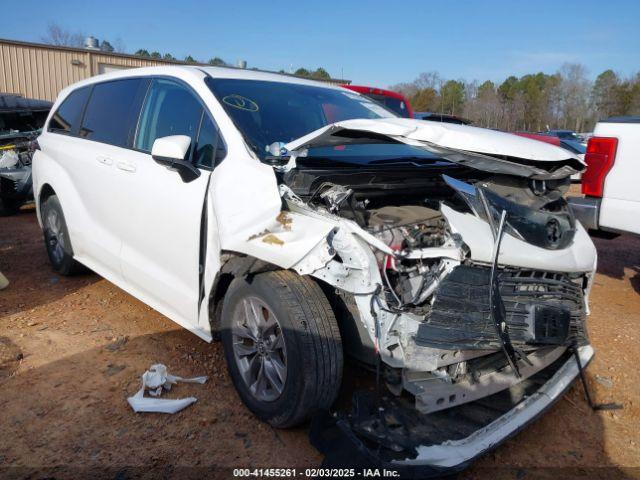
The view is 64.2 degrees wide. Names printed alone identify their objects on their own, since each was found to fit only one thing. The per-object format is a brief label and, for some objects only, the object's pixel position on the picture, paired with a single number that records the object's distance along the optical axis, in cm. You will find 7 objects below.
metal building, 1833
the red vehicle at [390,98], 785
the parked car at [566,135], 2236
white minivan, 228
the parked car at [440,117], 1127
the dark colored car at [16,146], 880
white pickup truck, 411
